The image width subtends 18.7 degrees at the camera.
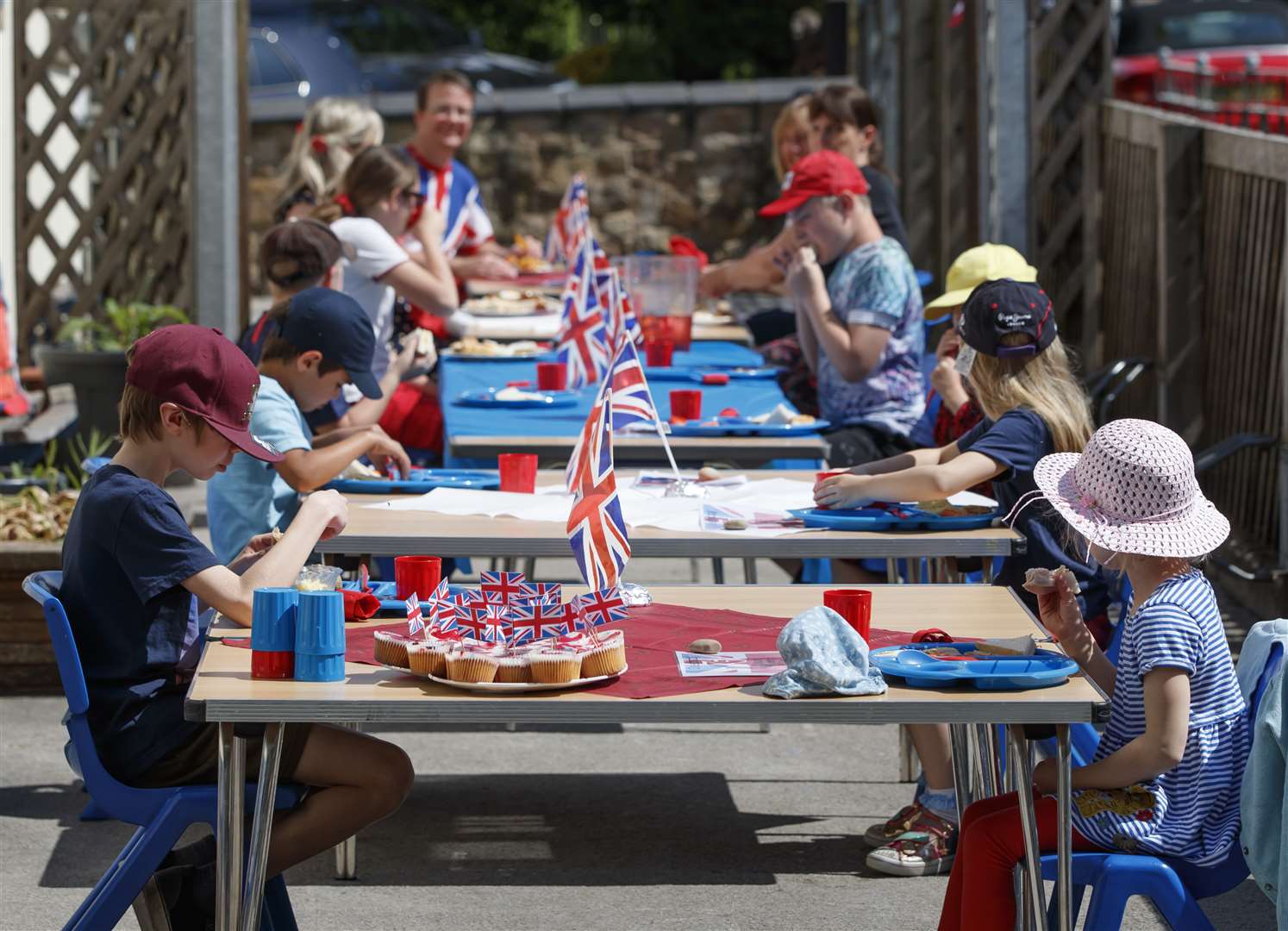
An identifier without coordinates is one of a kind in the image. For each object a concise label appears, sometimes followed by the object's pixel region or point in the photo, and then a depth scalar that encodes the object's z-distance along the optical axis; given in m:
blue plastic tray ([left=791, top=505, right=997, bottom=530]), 8.48
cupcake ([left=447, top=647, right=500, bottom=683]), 5.96
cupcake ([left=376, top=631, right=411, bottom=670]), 6.22
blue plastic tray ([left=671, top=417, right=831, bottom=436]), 10.86
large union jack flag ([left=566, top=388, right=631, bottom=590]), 6.75
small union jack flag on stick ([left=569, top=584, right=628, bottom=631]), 6.53
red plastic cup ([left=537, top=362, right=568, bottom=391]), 12.40
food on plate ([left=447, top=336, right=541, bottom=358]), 13.97
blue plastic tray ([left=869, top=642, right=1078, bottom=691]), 6.01
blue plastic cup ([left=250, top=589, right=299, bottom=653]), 6.10
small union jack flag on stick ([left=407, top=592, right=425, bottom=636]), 6.31
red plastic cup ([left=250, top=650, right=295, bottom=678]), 6.14
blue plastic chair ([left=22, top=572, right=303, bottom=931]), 6.64
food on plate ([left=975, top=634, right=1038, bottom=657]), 6.43
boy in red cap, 11.83
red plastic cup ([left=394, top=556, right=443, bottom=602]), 7.16
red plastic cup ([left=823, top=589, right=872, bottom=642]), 6.72
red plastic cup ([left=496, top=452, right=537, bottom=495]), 9.42
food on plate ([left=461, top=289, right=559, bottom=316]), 16.56
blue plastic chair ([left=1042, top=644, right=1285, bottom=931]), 6.30
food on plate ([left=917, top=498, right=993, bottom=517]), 8.66
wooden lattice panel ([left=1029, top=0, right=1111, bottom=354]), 18.68
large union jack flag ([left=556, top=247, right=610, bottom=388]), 12.55
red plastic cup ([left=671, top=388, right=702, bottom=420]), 11.21
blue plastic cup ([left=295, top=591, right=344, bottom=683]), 6.10
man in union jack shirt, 16.55
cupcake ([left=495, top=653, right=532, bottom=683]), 5.97
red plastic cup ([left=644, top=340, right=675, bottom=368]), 13.58
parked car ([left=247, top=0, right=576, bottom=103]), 36.31
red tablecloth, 6.08
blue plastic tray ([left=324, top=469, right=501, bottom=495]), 9.43
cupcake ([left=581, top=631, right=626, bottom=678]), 6.07
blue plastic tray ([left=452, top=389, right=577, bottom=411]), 11.79
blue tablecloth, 11.09
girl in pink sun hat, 6.27
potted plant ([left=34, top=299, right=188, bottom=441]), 16.95
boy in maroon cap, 6.75
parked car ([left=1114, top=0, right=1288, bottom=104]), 30.64
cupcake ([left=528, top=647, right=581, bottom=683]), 5.96
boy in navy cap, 9.04
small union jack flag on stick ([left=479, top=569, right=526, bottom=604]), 6.30
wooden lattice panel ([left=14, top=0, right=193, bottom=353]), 18.41
